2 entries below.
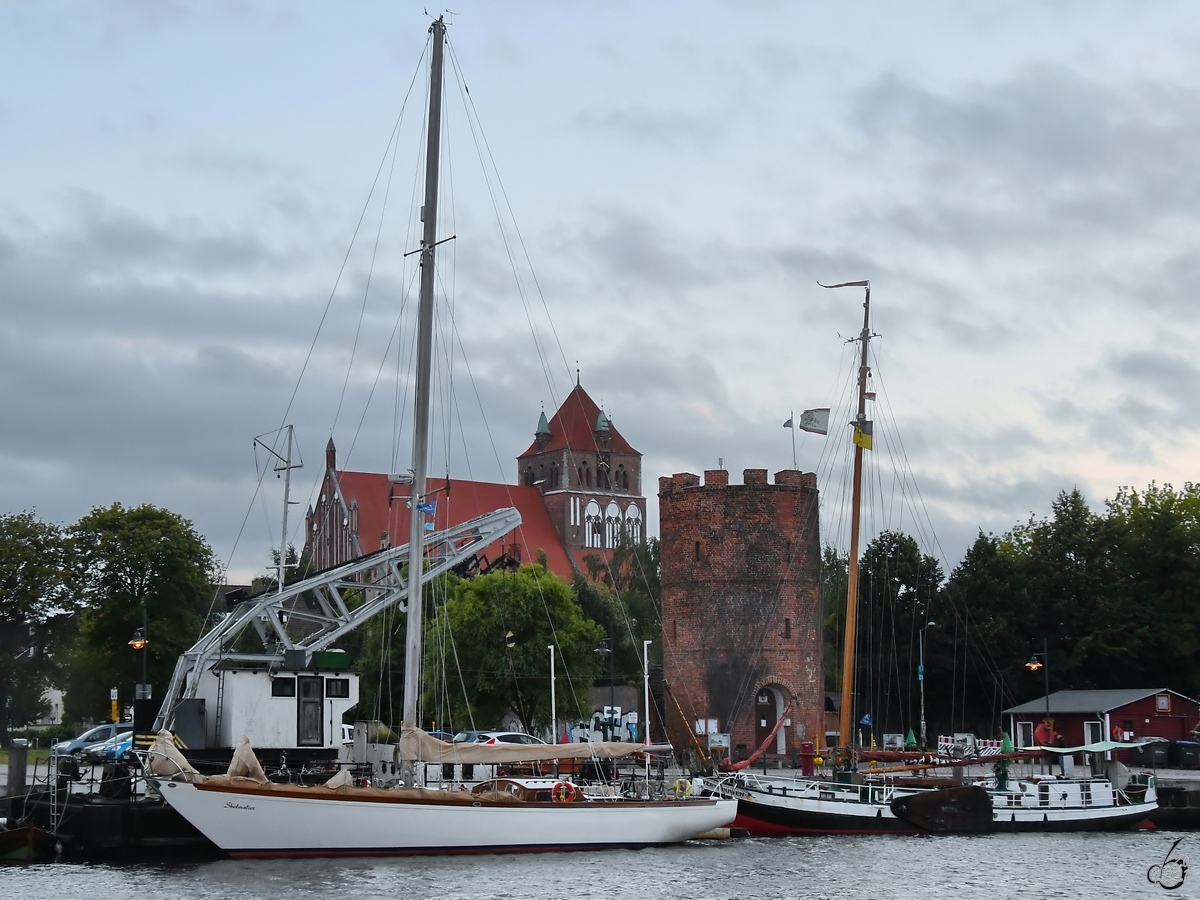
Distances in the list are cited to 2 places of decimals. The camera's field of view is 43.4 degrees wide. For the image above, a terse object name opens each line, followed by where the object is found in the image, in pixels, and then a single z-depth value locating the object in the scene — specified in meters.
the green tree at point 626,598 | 64.06
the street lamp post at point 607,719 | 46.34
